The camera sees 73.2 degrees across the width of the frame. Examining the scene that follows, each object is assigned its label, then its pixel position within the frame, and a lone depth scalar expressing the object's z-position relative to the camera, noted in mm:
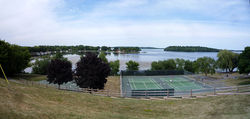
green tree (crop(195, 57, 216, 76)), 49125
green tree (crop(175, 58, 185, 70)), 70600
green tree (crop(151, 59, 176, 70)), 68938
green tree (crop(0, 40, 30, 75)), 38062
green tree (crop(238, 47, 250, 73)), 33425
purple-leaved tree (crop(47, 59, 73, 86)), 31969
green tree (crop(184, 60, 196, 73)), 71875
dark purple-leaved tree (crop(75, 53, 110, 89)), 26475
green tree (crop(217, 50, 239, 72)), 56312
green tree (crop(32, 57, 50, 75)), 61969
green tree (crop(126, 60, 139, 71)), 67750
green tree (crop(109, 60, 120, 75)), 64562
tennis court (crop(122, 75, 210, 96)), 33812
